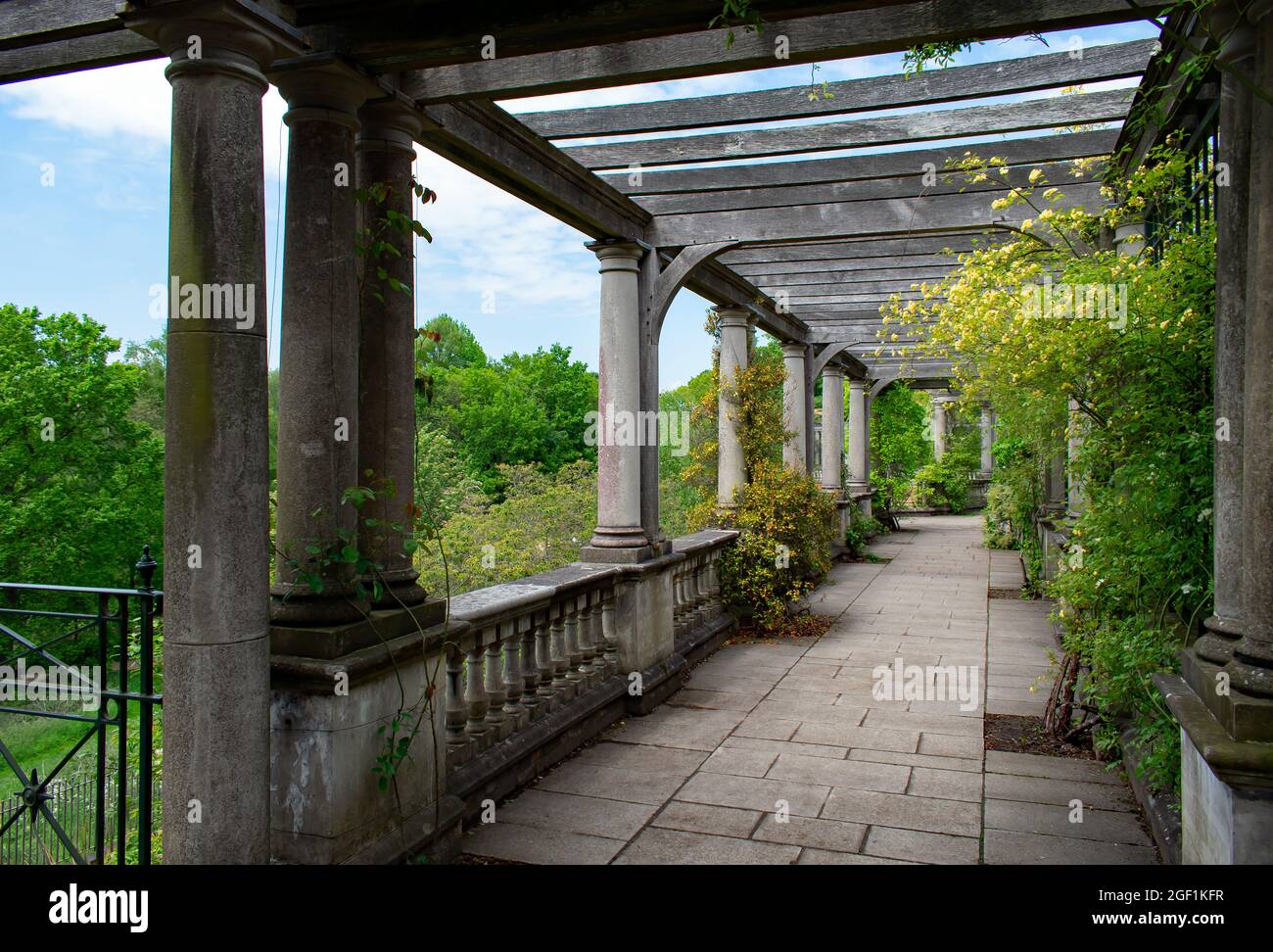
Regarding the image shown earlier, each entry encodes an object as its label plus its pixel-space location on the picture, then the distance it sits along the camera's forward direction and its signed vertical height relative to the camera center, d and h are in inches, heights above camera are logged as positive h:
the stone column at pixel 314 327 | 131.8 +21.3
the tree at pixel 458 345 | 2245.4 +324.4
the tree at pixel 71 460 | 860.0 +9.8
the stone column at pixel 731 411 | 374.3 +25.3
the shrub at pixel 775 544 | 346.6 -29.3
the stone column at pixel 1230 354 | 118.4 +16.0
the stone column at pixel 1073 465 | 198.8 +1.1
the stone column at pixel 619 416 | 258.8 +15.9
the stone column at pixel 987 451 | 1097.4 +25.3
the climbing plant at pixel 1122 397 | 150.9 +15.0
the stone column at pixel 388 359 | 146.9 +18.4
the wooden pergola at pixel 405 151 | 108.0 +61.3
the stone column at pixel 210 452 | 106.8 +2.1
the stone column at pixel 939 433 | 1190.3 +51.5
